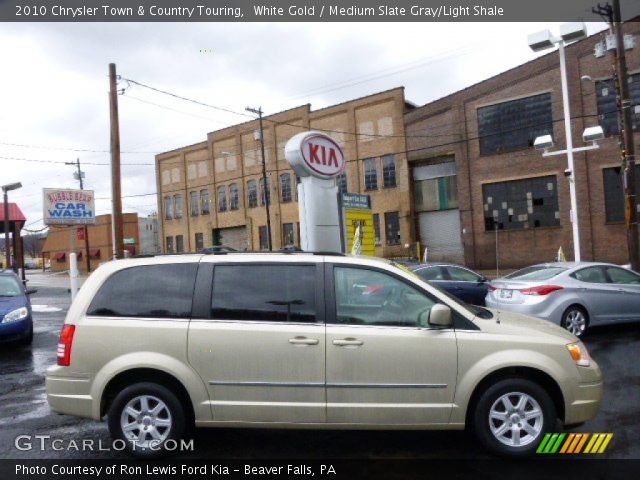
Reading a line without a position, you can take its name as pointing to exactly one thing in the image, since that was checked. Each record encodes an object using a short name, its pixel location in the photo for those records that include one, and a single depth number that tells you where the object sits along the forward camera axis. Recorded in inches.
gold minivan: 172.4
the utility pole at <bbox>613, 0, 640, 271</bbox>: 644.1
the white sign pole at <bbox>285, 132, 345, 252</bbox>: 317.1
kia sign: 312.3
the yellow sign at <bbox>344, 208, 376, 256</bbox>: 436.8
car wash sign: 933.2
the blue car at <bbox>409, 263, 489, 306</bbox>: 496.4
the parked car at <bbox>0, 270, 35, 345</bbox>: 387.5
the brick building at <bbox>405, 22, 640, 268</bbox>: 1117.7
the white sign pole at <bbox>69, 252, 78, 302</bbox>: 538.9
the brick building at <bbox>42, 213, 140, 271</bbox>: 2449.6
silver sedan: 367.9
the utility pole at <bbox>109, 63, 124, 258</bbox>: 627.2
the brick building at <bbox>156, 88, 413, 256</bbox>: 1461.6
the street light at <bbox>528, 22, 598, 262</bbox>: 657.0
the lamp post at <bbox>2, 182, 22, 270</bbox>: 863.1
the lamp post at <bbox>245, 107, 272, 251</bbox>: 1478.8
